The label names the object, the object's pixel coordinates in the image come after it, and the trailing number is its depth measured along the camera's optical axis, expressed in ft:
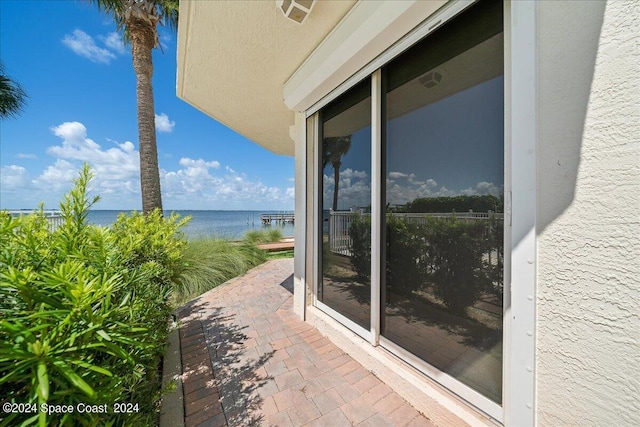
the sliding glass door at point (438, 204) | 4.79
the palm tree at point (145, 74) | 16.43
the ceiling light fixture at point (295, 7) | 6.06
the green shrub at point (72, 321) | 2.07
